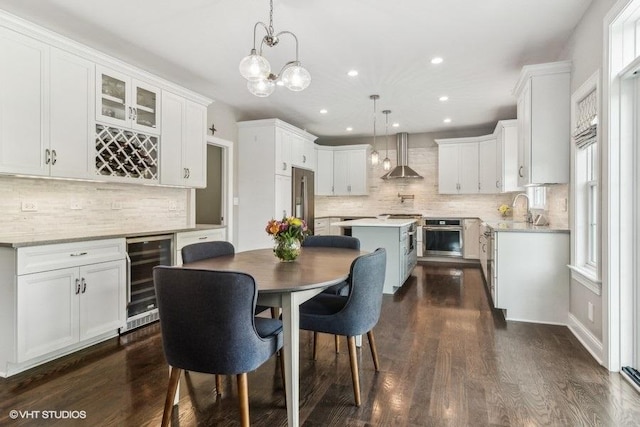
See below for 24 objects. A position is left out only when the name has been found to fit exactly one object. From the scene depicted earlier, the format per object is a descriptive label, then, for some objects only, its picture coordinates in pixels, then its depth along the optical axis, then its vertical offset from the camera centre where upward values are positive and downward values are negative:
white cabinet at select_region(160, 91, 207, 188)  3.94 +0.84
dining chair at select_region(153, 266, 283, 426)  1.50 -0.47
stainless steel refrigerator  6.01 +0.37
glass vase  2.30 -0.22
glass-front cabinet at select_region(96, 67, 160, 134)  3.27 +1.11
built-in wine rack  3.28 +0.60
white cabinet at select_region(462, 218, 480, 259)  6.70 -0.42
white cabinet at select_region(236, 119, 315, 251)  5.46 +0.55
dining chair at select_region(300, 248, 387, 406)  1.99 -0.57
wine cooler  3.26 -0.55
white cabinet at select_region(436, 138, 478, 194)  6.89 +0.98
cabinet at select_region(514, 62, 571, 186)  3.29 +0.88
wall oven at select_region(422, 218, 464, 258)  6.77 -0.42
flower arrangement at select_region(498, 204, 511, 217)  6.37 +0.10
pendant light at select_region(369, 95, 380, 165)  5.00 +0.91
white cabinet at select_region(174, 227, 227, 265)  3.68 -0.25
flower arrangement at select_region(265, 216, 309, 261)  2.30 -0.14
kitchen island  4.62 -0.35
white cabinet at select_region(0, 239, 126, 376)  2.42 -0.64
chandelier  2.17 +0.91
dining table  1.67 -0.33
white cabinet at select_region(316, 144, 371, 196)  7.72 +0.98
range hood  7.54 +1.41
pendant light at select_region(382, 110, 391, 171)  5.42 +1.70
